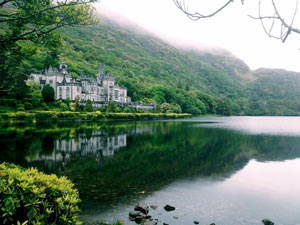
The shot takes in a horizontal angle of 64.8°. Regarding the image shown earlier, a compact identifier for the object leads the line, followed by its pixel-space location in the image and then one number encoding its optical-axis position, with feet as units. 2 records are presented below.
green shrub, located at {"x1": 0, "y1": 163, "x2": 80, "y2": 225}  15.53
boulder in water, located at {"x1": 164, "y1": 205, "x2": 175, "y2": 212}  31.91
